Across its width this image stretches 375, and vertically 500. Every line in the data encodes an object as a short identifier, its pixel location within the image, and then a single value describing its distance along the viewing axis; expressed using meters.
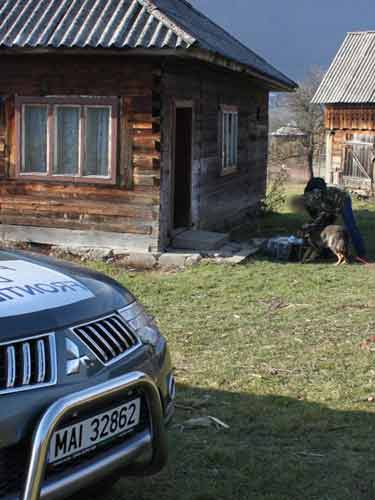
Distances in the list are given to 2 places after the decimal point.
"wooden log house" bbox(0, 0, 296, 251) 10.31
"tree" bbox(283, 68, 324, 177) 40.55
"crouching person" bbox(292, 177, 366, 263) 11.73
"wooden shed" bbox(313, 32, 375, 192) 24.23
